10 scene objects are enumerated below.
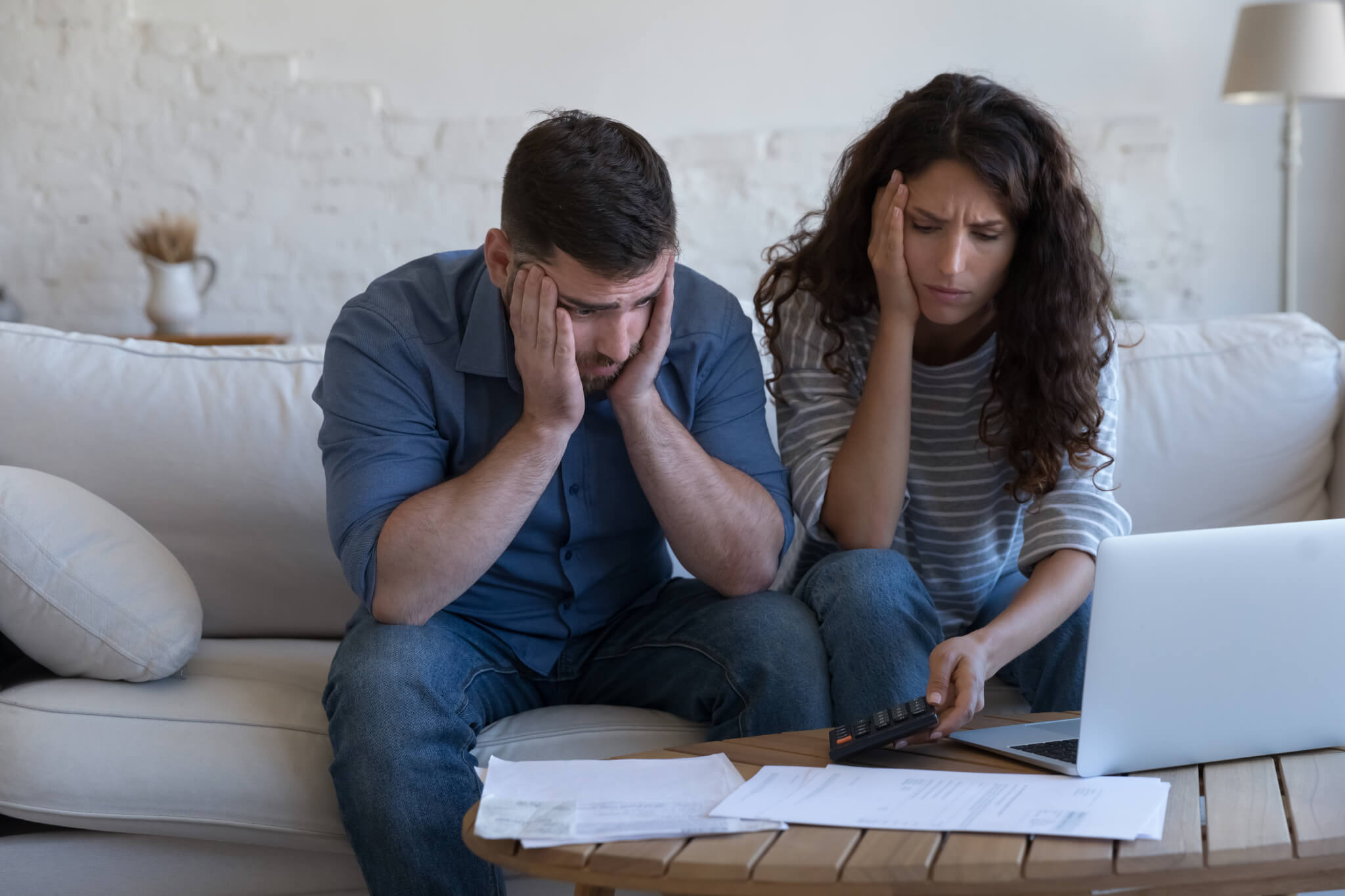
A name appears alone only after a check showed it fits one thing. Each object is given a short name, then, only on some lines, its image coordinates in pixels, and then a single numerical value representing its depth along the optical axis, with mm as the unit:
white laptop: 2877
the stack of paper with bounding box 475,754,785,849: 2822
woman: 3334
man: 3201
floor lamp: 5245
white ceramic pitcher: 5531
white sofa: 3281
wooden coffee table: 2773
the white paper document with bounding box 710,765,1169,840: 2830
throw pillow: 3298
